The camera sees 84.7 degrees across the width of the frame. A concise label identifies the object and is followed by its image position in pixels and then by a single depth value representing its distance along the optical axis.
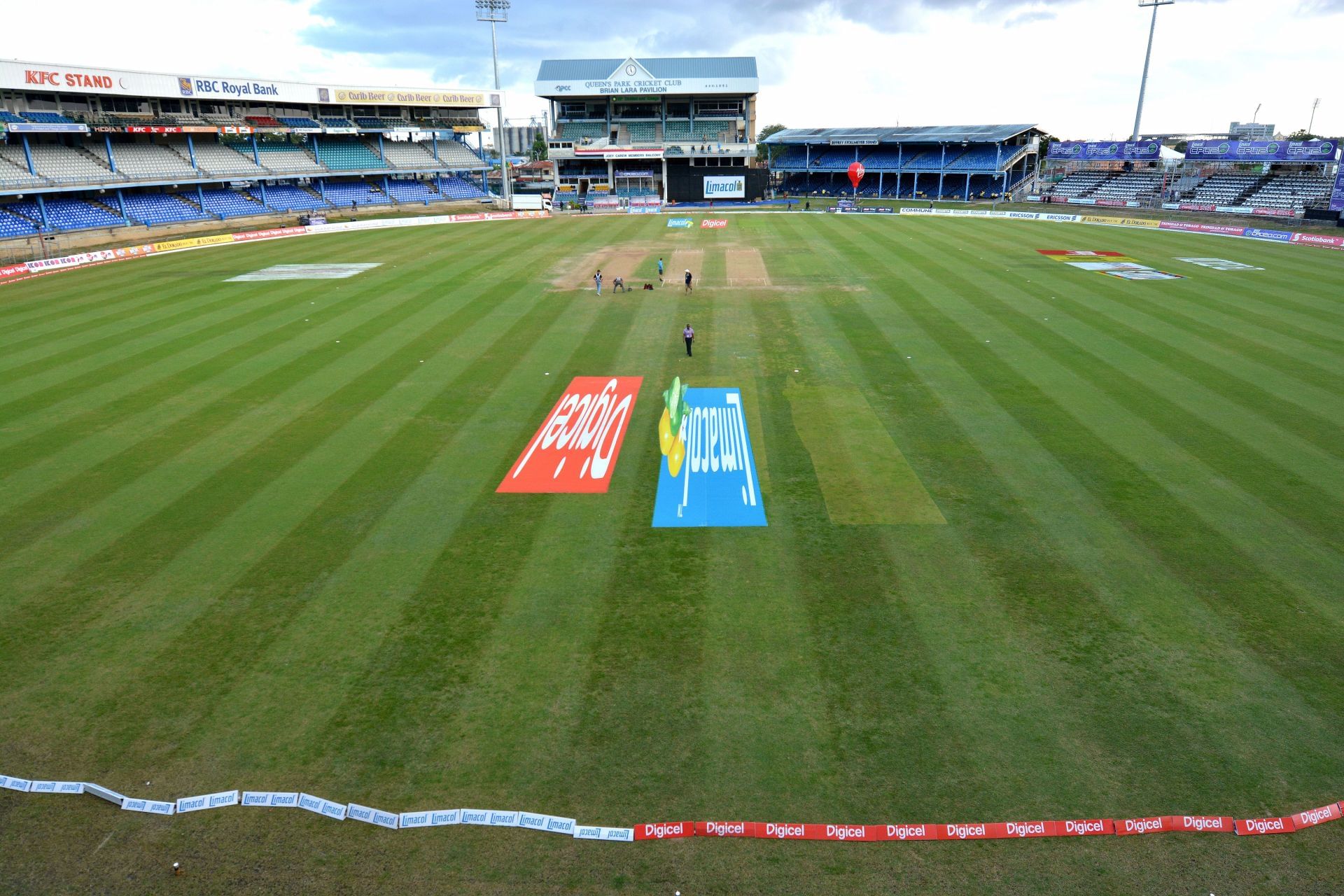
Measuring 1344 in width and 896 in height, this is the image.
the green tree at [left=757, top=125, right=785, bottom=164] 146.23
